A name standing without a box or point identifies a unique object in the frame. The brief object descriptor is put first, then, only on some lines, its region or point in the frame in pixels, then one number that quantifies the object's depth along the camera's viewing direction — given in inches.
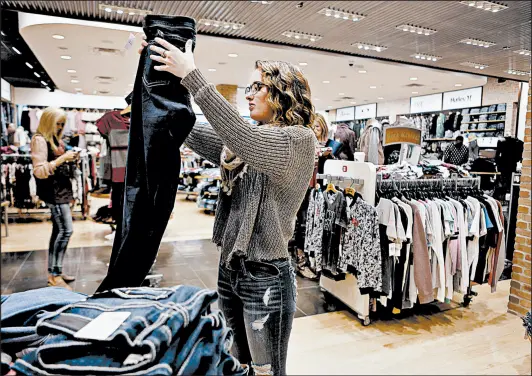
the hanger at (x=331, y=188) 124.4
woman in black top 130.1
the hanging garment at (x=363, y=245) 109.4
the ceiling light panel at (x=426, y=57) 299.6
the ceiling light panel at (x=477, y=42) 249.4
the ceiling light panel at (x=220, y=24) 225.8
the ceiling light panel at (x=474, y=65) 327.3
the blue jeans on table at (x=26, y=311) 25.0
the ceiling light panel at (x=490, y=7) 144.7
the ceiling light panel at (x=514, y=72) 322.7
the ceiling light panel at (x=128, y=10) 209.3
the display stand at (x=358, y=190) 116.1
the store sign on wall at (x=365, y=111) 618.8
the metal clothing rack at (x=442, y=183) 120.6
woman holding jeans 45.2
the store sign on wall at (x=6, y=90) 458.1
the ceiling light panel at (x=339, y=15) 180.1
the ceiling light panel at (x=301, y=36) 249.1
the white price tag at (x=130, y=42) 36.2
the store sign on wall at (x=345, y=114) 677.3
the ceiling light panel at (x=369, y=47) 275.9
